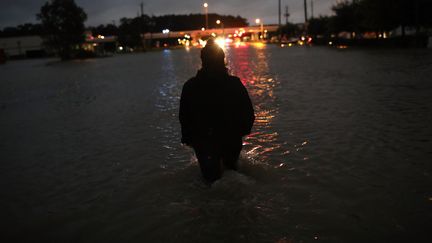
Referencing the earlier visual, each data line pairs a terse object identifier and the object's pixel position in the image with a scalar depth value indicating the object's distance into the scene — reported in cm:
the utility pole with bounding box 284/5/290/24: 14685
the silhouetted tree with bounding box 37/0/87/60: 7338
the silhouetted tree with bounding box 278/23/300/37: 11938
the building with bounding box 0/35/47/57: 12219
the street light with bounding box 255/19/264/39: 16562
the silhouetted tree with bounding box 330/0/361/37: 6248
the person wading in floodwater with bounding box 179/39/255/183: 519
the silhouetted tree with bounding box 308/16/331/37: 8350
